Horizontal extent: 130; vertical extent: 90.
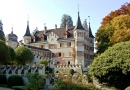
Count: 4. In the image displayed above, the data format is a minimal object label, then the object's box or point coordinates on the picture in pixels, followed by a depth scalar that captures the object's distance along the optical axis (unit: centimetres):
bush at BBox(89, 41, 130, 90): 1108
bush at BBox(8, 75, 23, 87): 1078
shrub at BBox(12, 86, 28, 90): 975
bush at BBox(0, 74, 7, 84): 1156
